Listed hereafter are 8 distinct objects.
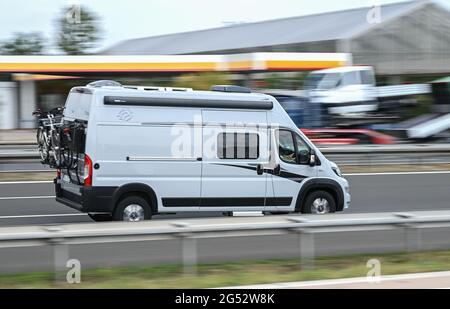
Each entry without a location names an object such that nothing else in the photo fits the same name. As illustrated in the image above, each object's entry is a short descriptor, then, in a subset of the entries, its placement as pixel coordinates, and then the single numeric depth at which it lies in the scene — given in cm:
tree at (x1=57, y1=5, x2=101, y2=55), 8231
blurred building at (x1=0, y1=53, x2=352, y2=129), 4047
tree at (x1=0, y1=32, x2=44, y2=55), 8519
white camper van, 1241
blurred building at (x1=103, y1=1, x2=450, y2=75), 5144
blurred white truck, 3127
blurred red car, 2922
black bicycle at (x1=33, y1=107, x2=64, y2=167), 1333
